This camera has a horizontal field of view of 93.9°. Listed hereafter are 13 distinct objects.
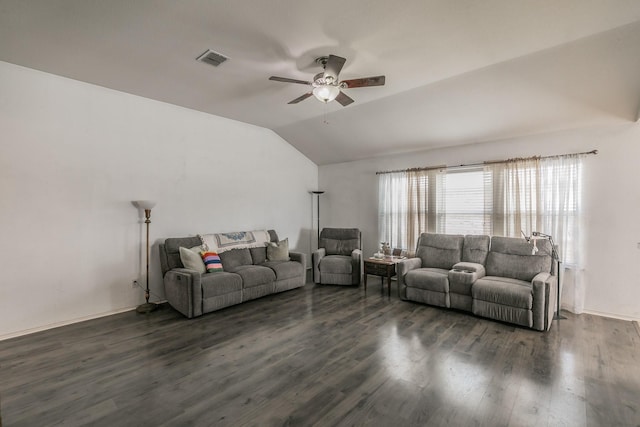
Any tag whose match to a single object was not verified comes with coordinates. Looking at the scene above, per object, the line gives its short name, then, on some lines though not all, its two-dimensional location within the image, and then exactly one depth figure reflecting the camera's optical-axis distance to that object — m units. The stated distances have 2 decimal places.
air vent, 2.96
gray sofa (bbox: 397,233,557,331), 3.35
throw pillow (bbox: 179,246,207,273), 4.06
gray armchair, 5.20
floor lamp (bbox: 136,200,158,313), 3.95
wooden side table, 4.70
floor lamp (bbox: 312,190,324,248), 6.91
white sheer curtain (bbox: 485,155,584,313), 3.94
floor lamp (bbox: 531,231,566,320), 3.74
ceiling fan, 2.79
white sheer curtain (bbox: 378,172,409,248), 5.61
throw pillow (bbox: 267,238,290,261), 5.15
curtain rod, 3.91
